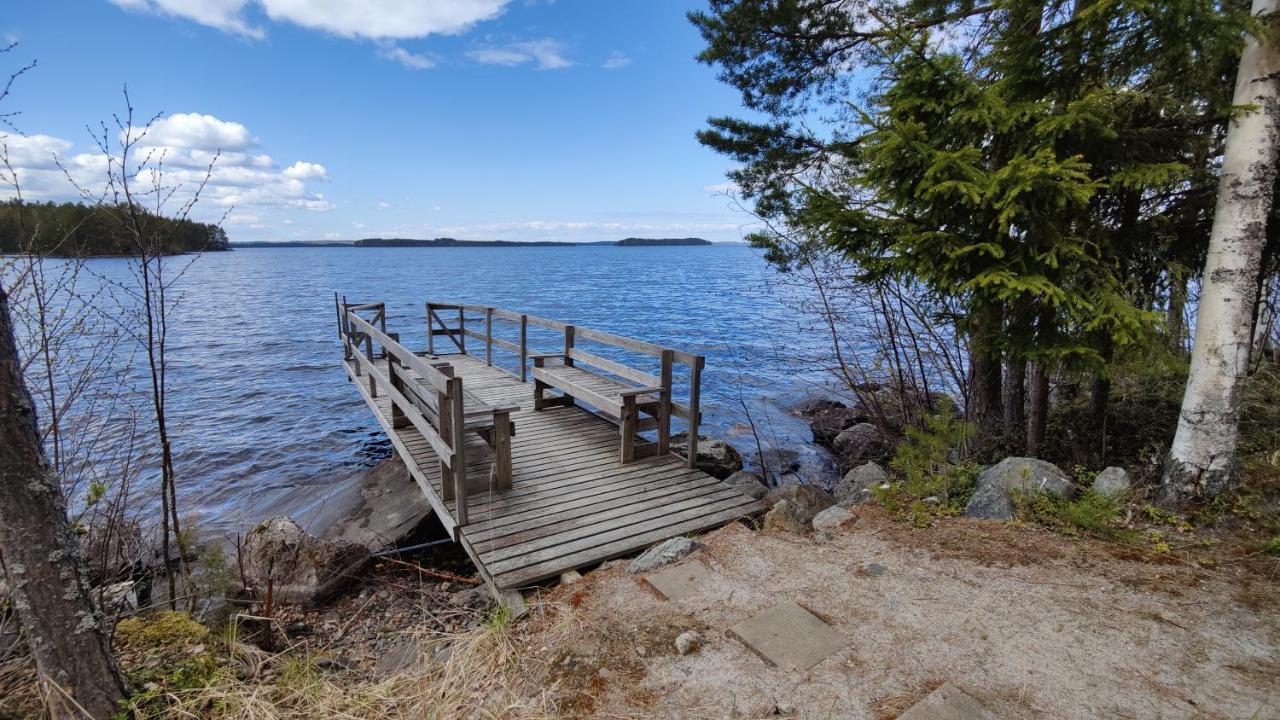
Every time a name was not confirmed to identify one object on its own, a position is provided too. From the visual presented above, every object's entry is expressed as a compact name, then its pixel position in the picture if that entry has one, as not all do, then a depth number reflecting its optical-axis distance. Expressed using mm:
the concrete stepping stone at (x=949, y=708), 2584
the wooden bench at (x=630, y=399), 6227
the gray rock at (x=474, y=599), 4952
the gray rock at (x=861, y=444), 9123
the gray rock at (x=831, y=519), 4844
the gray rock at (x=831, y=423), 11180
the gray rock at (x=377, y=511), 6812
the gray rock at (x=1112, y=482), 4488
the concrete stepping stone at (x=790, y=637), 3105
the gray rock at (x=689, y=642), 3234
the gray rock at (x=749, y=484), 6146
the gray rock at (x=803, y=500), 5223
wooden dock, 4734
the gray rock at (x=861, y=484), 5762
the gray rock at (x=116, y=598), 3713
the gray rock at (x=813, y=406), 12766
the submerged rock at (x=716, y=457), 8500
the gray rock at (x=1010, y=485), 4660
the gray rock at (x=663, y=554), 4355
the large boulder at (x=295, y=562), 5309
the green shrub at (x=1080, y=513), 4168
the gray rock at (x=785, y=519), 4922
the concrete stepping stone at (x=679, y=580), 3926
